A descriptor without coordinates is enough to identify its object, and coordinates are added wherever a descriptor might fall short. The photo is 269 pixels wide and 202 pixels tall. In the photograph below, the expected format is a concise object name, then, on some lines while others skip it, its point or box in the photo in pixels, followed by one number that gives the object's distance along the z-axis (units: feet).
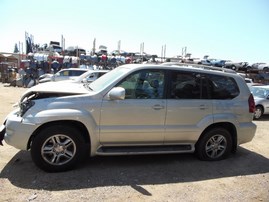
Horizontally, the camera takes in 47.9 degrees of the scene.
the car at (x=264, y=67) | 106.32
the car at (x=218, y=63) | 108.20
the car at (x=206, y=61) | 108.37
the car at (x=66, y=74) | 62.84
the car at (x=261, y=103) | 38.97
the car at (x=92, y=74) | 48.49
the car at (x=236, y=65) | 110.22
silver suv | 15.07
